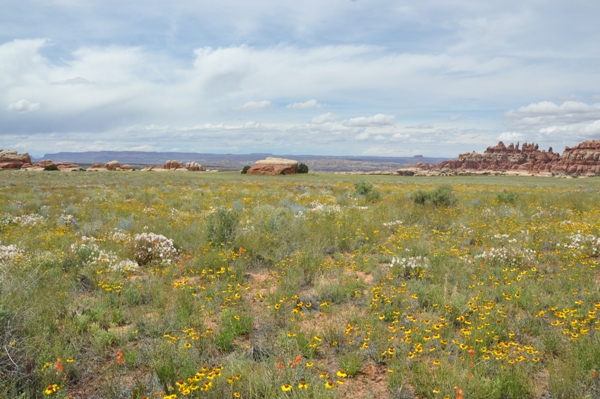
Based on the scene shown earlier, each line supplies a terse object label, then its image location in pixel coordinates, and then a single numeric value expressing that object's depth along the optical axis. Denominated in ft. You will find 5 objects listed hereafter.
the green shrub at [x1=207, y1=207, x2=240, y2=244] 30.12
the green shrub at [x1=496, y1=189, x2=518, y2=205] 56.47
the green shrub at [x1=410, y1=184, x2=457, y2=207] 51.08
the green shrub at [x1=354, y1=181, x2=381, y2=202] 63.14
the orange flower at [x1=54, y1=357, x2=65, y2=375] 11.79
